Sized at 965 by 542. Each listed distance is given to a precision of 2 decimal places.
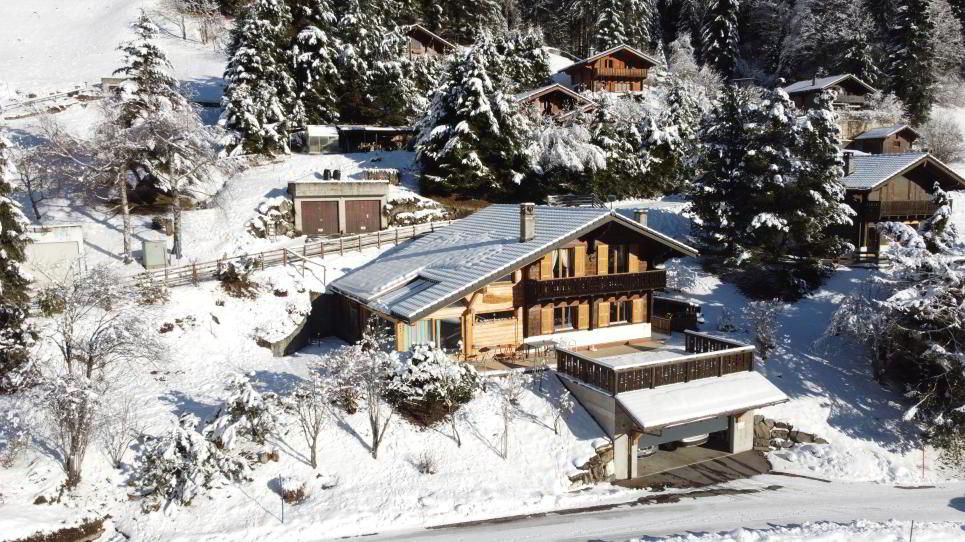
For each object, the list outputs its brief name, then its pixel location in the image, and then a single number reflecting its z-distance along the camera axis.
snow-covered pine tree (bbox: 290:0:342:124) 52.22
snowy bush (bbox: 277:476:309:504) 17.40
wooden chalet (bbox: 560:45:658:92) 68.12
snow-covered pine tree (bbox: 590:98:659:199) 47.50
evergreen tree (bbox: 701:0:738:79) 79.56
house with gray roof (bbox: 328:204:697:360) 24.12
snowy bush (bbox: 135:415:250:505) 16.83
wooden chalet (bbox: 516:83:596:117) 53.16
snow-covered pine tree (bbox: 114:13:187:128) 37.16
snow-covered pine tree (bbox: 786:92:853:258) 33.19
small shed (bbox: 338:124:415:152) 51.41
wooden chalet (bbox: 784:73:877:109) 61.62
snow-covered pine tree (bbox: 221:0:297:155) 45.27
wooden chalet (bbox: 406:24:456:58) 71.31
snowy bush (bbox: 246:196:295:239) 37.47
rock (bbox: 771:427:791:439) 23.45
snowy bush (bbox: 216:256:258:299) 29.05
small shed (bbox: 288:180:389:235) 38.94
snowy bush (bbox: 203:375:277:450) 17.95
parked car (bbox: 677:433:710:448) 23.39
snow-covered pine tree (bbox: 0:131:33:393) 20.31
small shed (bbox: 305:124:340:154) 49.59
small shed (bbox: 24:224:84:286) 28.78
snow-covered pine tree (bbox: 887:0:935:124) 64.25
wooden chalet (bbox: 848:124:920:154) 52.12
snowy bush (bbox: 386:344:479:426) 20.06
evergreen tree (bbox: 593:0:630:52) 77.06
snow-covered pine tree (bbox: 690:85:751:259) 35.50
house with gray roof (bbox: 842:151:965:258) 39.22
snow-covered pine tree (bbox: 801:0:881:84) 67.50
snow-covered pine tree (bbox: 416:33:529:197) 41.66
